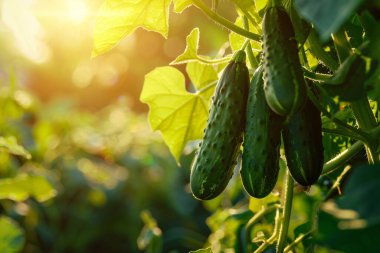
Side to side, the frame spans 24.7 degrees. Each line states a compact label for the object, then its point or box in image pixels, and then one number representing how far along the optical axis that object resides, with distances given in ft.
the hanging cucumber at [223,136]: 2.55
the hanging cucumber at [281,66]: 2.22
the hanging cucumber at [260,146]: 2.45
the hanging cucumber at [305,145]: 2.39
